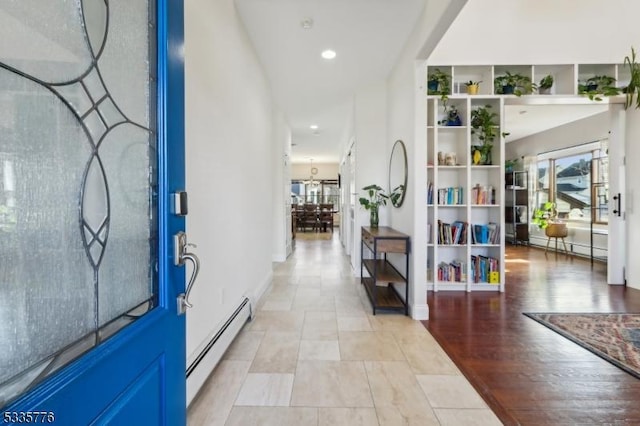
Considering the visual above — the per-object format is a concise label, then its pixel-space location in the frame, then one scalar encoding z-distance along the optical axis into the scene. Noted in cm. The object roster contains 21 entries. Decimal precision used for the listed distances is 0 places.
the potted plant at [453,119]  371
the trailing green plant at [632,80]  354
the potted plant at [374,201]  394
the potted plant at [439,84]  355
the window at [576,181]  576
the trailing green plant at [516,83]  364
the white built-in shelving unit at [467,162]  364
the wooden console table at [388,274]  295
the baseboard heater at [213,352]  161
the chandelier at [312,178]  1276
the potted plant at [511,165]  761
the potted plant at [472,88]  364
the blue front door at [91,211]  56
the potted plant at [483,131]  367
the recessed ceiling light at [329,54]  338
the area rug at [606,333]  209
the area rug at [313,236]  891
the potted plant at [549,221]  618
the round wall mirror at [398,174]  330
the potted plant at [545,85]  362
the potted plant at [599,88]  360
